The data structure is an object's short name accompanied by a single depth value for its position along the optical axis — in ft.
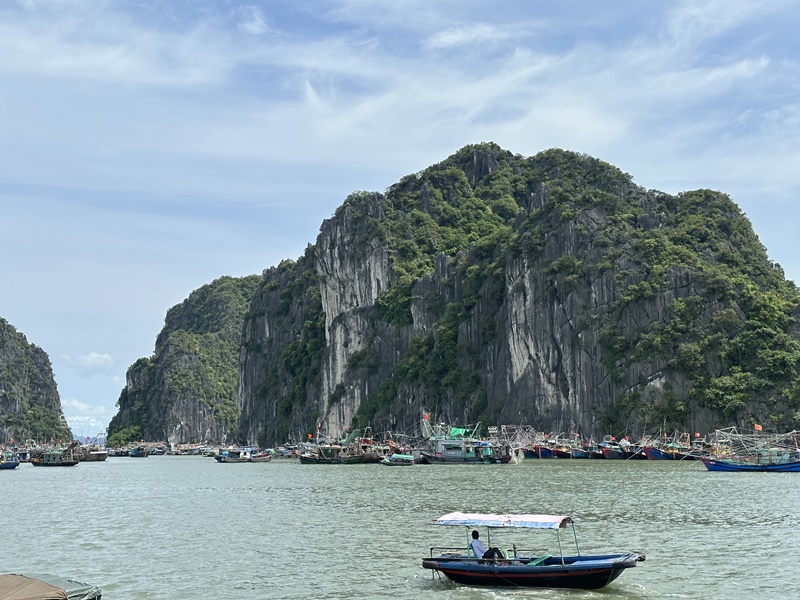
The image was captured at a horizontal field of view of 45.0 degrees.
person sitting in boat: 91.61
